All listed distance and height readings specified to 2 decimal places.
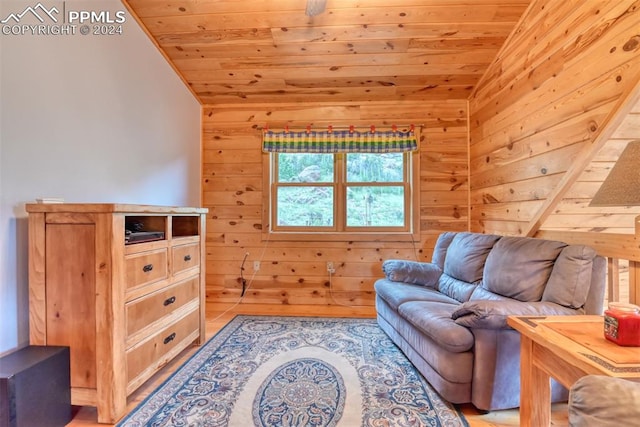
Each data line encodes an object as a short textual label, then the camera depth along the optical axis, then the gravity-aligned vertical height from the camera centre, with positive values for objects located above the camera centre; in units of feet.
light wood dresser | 5.11 -1.34
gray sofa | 5.35 -1.96
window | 11.80 +0.83
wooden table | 3.09 -1.50
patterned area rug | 5.29 -3.45
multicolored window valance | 11.30 +2.74
